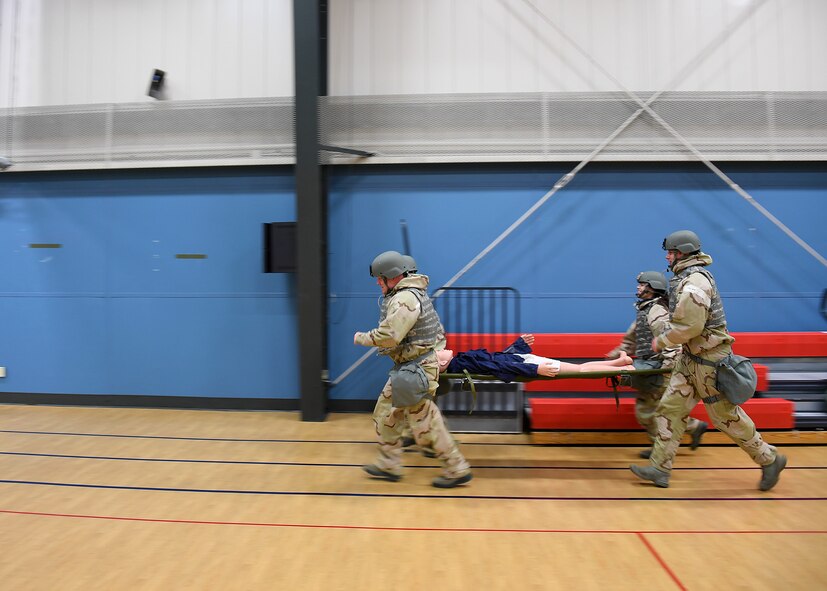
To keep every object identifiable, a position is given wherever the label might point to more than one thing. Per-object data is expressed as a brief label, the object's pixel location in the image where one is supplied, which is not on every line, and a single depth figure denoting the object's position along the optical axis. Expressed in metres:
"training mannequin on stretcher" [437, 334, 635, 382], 4.63
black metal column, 6.21
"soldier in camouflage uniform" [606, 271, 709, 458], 4.90
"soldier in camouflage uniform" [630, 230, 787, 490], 4.05
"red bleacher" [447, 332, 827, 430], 5.54
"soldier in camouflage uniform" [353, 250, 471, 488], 4.21
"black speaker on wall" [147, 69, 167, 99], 6.87
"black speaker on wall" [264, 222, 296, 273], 6.58
